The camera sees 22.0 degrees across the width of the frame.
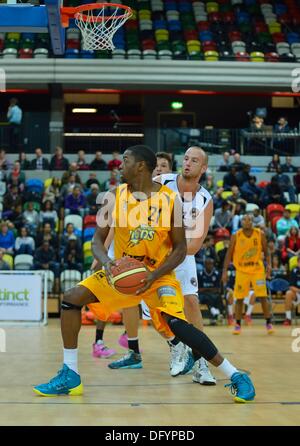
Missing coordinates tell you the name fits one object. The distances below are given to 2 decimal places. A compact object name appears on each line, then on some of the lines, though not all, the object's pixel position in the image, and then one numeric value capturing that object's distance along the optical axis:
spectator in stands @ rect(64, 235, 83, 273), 16.47
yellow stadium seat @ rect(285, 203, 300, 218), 19.48
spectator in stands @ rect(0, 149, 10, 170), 20.50
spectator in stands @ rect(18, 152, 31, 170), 20.98
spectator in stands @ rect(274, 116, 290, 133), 22.92
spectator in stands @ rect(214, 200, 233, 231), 17.73
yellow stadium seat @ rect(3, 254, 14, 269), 16.23
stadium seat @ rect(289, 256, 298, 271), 16.57
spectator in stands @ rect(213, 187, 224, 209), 18.41
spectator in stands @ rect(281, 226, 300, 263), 17.00
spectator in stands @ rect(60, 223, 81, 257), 17.06
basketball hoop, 9.17
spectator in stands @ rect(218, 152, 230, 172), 21.30
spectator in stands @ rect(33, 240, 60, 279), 16.28
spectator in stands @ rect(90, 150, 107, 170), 21.42
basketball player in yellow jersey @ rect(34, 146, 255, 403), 5.73
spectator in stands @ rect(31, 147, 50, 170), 21.08
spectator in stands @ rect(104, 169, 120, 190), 19.58
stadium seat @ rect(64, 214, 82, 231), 18.30
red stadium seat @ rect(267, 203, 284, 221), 19.23
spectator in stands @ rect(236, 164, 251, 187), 20.28
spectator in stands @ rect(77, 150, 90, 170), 21.28
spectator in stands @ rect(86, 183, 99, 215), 18.55
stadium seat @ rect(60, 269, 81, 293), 16.28
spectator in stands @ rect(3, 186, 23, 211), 18.62
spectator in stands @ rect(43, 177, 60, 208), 18.97
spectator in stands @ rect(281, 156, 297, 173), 21.61
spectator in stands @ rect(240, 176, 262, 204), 19.81
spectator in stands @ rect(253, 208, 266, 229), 17.48
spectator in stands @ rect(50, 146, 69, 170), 20.84
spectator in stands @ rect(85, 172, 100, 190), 19.91
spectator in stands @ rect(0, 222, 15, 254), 16.92
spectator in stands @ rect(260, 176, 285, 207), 19.83
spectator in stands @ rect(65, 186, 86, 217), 18.62
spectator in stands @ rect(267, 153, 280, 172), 21.52
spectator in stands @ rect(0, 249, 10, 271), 15.41
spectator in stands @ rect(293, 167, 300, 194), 20.69
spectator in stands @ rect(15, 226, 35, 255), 16.80
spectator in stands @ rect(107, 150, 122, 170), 21.19
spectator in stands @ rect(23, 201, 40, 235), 17.75
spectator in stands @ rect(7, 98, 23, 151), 22.00
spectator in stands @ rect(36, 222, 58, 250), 17.12
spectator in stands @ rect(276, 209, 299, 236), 18.24
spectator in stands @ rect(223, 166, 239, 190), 20.22
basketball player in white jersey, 6.98
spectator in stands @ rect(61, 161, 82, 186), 19.53
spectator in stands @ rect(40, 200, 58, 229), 17.95
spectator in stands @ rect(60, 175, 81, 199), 18.98
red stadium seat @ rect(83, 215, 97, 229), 18.04
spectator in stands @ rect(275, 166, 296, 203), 20.25
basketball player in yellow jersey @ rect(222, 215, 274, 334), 13.07
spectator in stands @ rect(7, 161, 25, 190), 19.47
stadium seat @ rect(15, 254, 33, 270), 16.20
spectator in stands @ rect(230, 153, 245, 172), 20.75
